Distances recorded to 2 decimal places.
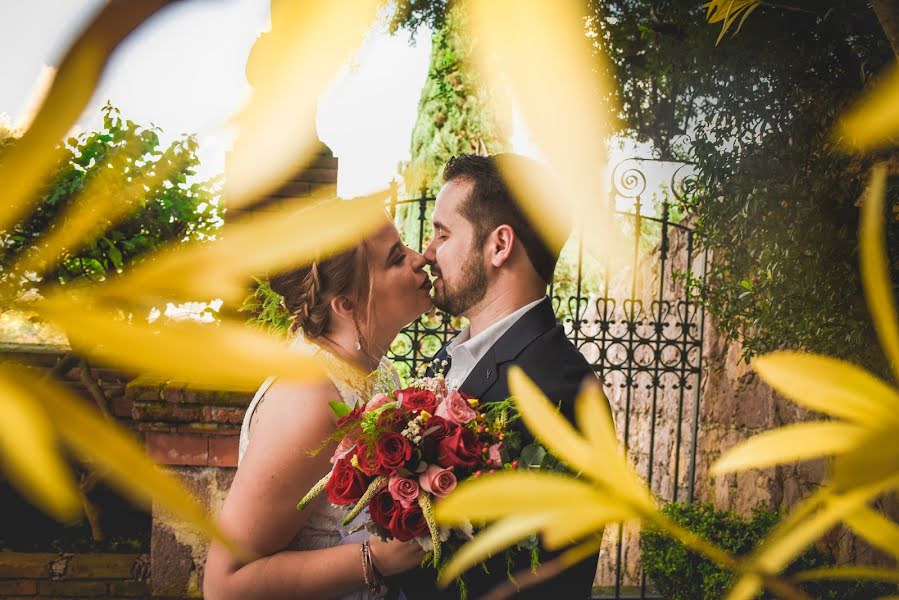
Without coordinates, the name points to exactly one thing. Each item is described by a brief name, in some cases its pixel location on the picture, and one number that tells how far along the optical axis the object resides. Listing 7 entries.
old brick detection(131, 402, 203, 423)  2.55
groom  1.52
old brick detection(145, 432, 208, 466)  2.57
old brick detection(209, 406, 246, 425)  2.58
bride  1.29
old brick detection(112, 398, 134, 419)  3.71
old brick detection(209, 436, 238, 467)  2.55
